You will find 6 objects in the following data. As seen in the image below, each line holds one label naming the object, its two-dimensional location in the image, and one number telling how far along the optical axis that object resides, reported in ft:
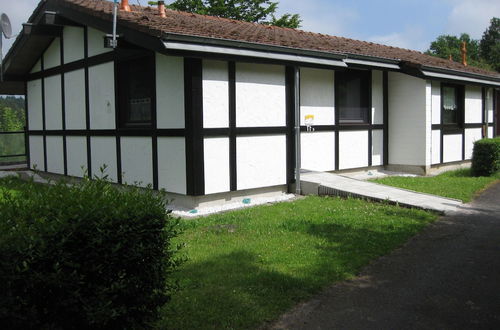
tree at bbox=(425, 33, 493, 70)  199.11
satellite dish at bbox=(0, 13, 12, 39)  39.93
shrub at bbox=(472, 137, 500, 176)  41.81
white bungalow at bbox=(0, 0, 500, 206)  30.07
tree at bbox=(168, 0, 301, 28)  110.11
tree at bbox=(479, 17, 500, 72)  204.07
